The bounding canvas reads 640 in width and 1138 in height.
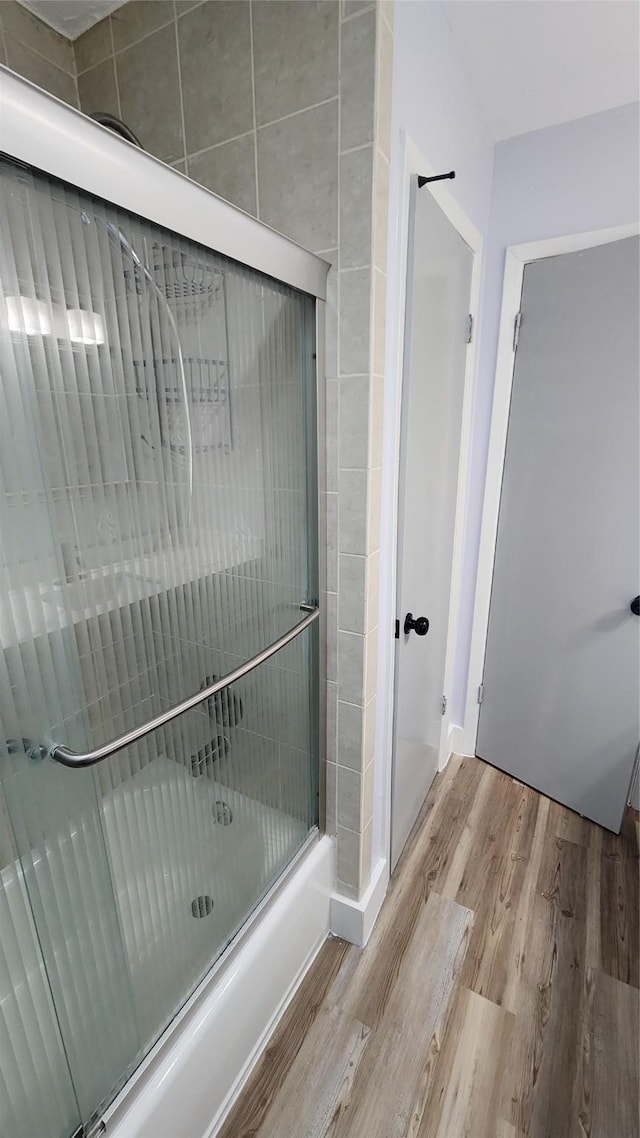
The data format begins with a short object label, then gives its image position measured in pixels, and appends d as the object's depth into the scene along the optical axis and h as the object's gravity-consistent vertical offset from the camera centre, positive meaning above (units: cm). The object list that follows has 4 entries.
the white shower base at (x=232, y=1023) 85 -115
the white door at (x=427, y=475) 123 -12
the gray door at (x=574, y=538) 157 -36
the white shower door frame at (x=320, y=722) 54 -72
